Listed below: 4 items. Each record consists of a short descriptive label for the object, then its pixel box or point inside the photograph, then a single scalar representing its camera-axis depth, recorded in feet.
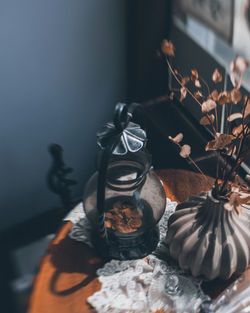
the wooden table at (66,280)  2.76
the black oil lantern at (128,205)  2.74
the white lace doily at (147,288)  2.67
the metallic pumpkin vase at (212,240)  2.59
